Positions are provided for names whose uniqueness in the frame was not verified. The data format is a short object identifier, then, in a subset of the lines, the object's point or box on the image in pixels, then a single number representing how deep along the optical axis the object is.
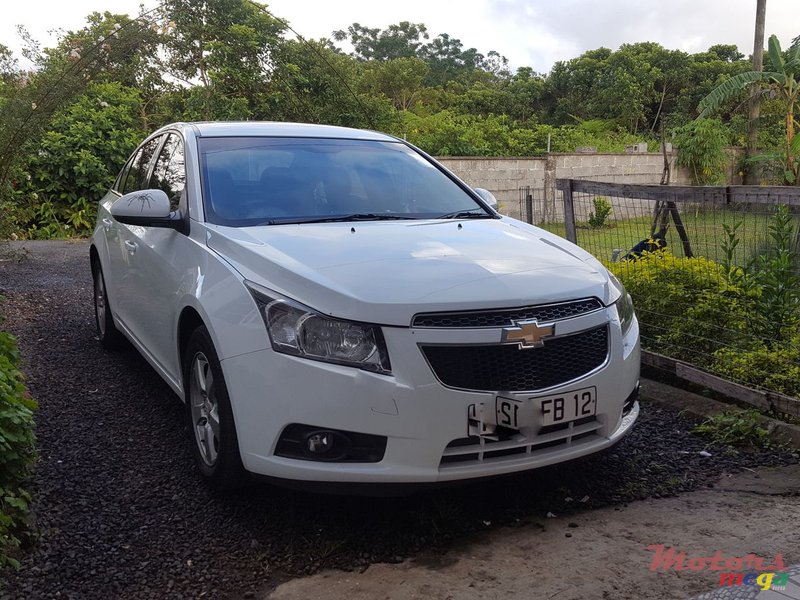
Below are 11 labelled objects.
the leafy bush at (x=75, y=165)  13.05
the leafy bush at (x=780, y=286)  4.48
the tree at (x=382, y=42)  51.37
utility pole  19.48
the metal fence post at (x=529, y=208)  8.86
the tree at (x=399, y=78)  29.27
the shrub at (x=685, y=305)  4.71
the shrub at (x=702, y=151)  19.89
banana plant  18.94
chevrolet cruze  2.71
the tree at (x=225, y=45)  13.09
